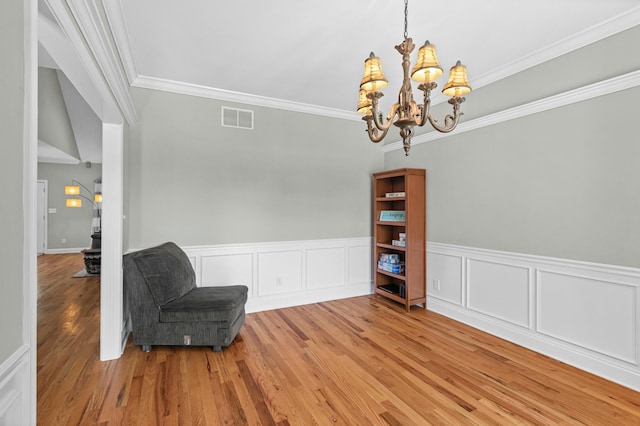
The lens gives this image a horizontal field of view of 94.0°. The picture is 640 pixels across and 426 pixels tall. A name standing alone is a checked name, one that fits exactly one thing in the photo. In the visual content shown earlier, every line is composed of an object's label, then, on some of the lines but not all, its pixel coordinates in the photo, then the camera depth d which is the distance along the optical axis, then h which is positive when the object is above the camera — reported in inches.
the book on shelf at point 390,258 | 160.1 -24.2
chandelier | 70.9 +32.0
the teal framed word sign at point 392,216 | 155.7 -1.5
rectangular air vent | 142.3 +46.3
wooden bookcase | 146.2 -13.0
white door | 303.9 -0.6
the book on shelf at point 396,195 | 151.7 +9.7
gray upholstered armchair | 103.0 -34.6
